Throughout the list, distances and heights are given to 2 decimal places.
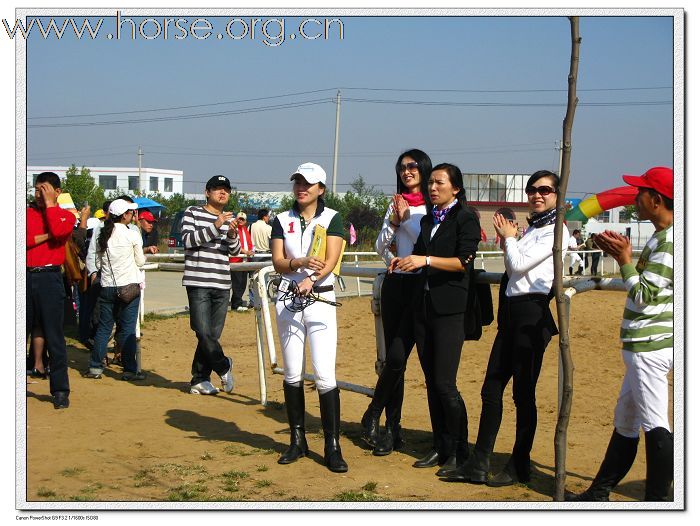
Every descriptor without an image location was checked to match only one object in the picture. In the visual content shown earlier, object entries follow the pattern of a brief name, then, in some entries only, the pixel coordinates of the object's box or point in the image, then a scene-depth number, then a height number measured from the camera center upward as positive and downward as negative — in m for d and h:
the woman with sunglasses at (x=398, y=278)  6.57 -0.12
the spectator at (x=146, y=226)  11.11 +0.45
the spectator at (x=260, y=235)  17.11 +0.49
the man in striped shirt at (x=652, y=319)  4.89 -0.31
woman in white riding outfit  6.40 -0.25
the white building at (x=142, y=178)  89.12 +8.37
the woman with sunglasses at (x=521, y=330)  5.77 -0.43
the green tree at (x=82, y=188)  48.50 +3.99
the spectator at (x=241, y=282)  15.42 -0.36
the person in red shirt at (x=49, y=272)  7.99 -0.09
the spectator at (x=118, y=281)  9.89 -0.21
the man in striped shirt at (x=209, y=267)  8.84 -0.05
